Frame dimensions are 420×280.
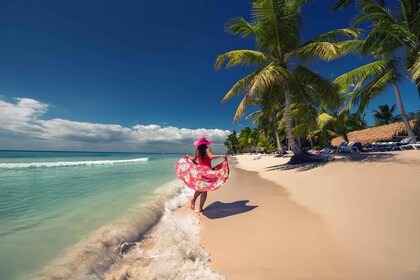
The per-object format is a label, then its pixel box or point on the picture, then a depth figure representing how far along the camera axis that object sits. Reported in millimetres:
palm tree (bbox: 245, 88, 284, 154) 11984
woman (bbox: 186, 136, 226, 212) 4188
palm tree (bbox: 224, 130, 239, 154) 77725
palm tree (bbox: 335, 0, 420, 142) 8891
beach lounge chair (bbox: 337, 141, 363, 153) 16375
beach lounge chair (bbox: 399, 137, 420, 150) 12087
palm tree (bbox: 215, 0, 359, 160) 9602
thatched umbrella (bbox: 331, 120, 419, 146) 18922
